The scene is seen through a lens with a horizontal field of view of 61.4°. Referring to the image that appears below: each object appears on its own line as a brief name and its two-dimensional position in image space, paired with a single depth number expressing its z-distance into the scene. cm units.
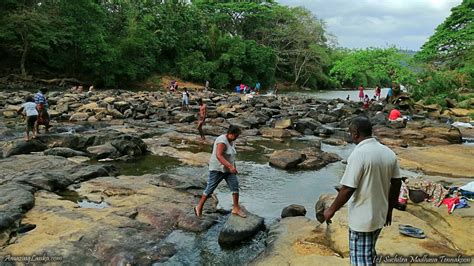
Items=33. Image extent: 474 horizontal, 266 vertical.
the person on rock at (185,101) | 2453
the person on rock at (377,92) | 3602
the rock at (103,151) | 1270
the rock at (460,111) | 2627
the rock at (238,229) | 681
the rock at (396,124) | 1997
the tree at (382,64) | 3075
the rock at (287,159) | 1266
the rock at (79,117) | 2139
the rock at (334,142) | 1745
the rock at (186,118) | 2181
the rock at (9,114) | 2123
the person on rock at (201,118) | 1617
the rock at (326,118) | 2377
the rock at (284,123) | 2032
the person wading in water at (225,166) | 718
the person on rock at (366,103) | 2995
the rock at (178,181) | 955
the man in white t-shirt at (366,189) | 383
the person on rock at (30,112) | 1384
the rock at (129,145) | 1327
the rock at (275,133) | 1864
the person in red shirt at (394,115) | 2097
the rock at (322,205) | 795
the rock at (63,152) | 1221
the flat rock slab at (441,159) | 1202
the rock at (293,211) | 811
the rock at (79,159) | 1184
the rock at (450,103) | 2863
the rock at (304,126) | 2034
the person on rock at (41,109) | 1520
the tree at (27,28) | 3416
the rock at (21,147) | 1197
